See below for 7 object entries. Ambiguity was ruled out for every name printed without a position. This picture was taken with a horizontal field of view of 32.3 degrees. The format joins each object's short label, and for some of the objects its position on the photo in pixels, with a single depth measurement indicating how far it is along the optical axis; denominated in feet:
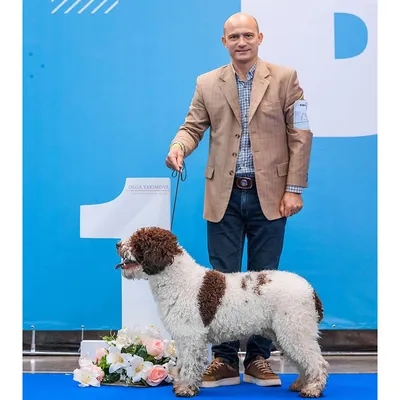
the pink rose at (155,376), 12.07
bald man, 12.01
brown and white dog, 10.90
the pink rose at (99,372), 12.19
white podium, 13.71
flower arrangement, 12.12
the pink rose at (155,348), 12.48
